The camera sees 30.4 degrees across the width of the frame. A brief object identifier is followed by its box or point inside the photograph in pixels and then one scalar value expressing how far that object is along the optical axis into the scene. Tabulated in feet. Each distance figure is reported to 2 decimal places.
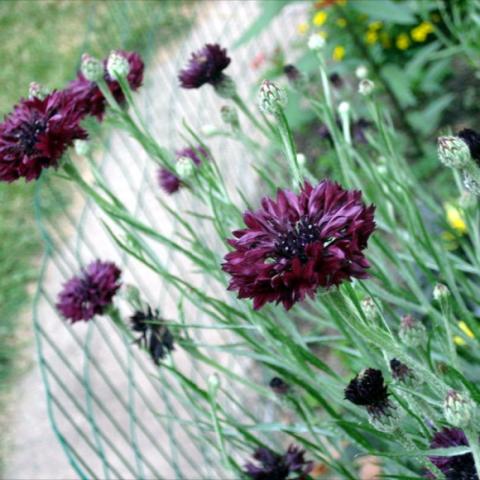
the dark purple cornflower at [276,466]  3.72
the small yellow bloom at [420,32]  8.28
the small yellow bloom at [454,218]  6.14
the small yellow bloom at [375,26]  8.35
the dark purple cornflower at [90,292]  3.91
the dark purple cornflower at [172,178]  4.34
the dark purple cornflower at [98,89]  3.80
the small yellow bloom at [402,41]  8.46
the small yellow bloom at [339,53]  7.70
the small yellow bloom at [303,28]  8.97
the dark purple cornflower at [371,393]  2.76
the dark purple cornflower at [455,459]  2.80
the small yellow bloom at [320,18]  7.80
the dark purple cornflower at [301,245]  2.20
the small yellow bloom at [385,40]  8.45
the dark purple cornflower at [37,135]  3.34
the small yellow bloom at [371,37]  8.30
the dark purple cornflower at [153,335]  3.80
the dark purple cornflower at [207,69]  4.18
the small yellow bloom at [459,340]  5.15
